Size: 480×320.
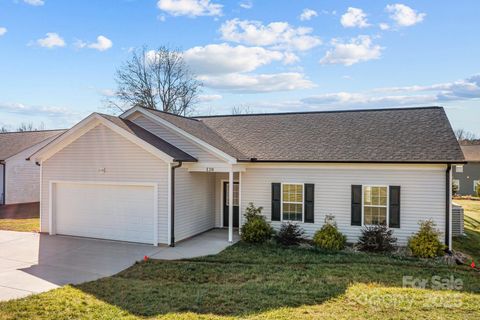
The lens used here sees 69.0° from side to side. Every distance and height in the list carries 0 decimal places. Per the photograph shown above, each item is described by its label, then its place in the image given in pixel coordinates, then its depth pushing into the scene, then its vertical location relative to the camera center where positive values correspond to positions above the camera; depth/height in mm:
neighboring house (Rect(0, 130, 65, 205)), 23031 -1066
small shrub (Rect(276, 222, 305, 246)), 12828 -2855
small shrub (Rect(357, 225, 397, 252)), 11844 -2787
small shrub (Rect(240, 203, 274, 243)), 12938 -2671
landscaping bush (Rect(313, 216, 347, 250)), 12125 -2807
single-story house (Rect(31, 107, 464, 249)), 12336 -644
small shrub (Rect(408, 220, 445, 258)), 11219 -2733
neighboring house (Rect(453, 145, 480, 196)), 41094 -2070
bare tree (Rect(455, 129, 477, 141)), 93050 +7071
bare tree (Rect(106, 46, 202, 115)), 38125 +8344
